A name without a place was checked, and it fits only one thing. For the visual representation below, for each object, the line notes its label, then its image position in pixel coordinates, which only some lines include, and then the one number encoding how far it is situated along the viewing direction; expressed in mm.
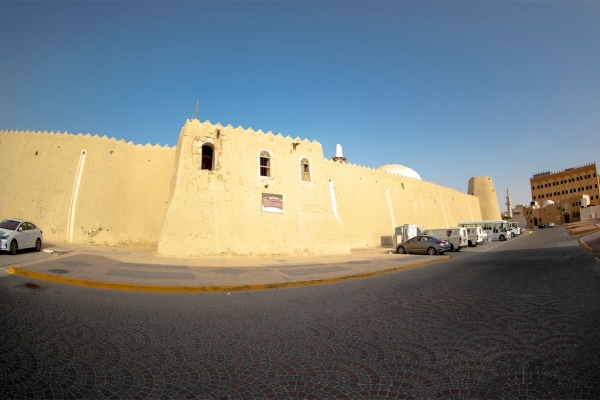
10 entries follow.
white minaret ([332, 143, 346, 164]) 34900
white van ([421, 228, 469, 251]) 25531
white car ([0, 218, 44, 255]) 11625
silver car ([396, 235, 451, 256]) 19797
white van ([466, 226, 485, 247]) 29244
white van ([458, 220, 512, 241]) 37125
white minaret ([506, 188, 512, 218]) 90956
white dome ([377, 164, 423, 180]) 44219
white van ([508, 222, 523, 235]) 43750
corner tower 56125
